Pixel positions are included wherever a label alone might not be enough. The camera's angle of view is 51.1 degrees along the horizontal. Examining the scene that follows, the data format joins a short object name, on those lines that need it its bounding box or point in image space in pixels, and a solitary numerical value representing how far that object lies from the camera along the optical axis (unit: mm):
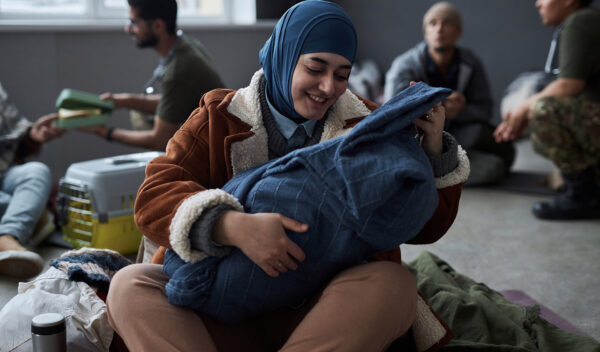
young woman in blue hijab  1008
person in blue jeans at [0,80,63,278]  1837
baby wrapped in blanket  976
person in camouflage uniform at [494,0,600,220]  2576
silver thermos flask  1058
